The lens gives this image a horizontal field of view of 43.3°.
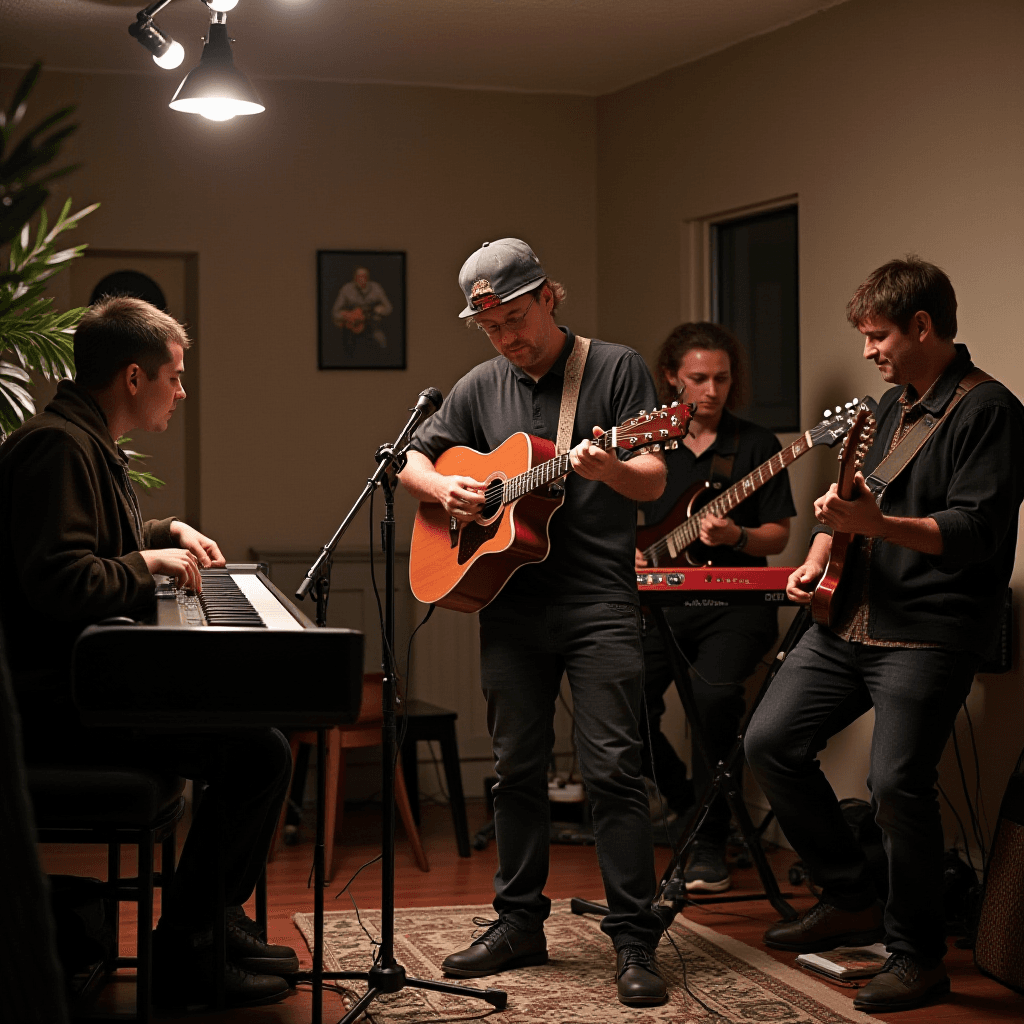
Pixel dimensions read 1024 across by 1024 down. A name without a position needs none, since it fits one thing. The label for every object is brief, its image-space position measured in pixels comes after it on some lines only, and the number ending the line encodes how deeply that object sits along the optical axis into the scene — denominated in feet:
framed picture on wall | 17.97
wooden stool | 13.64
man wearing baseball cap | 9.29
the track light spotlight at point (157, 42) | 12.39
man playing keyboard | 7.30
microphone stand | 8.29
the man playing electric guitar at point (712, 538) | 13.11
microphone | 8.48
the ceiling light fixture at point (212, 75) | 12.14
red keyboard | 11.06
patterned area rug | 8.81
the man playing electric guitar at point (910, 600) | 8.95
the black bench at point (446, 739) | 14.53
